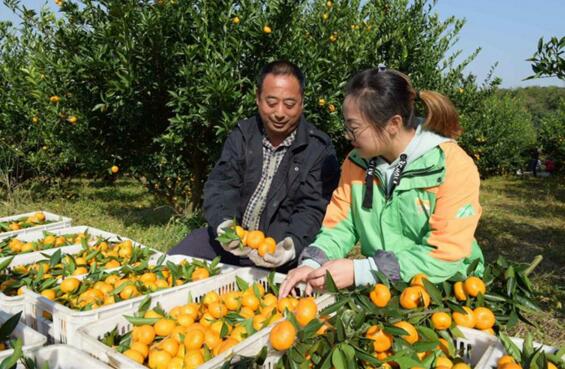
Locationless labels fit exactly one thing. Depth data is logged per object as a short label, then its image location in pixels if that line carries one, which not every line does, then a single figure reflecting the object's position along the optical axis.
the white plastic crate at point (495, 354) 1.48
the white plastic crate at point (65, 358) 1.47
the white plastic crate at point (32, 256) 2.11
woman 1.97
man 2.88
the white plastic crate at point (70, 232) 3.24
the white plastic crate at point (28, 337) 1.49
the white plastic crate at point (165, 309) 1.50
